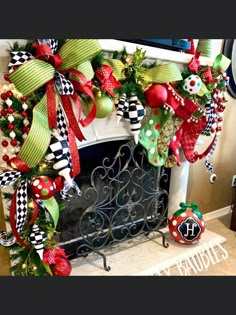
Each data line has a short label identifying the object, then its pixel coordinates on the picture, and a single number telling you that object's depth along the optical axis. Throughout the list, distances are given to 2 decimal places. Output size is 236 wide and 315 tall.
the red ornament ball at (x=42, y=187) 0.89
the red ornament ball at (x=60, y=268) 1.03
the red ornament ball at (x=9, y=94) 0.84
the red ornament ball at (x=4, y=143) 0.87
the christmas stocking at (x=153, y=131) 1.29
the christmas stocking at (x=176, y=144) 1.43
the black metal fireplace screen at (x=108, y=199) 1.34
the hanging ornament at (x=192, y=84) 1.27
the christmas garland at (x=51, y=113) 0.85
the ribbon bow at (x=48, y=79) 0.83
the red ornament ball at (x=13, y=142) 0.87
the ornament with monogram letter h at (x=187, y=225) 1.49
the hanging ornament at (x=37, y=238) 0.95
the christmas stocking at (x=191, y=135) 1.47
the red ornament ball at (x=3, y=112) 0.85
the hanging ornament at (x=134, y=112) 1.12
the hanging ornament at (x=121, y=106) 1.09
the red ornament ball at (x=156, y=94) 1.15
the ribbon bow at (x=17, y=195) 0.86
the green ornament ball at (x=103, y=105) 1.02
